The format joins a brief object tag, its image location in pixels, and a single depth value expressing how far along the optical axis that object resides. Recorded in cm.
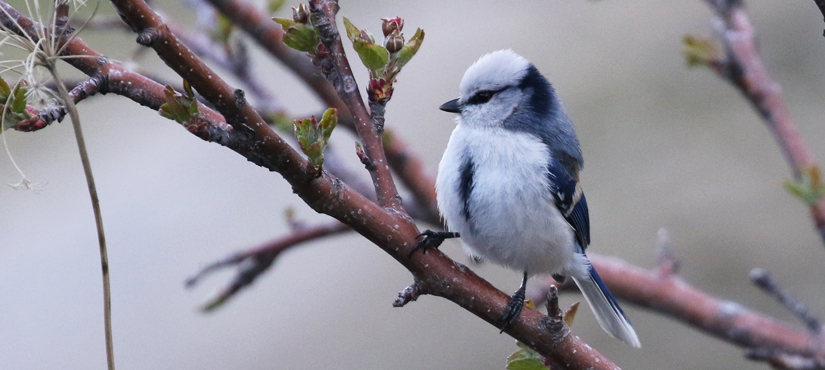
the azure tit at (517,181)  328
